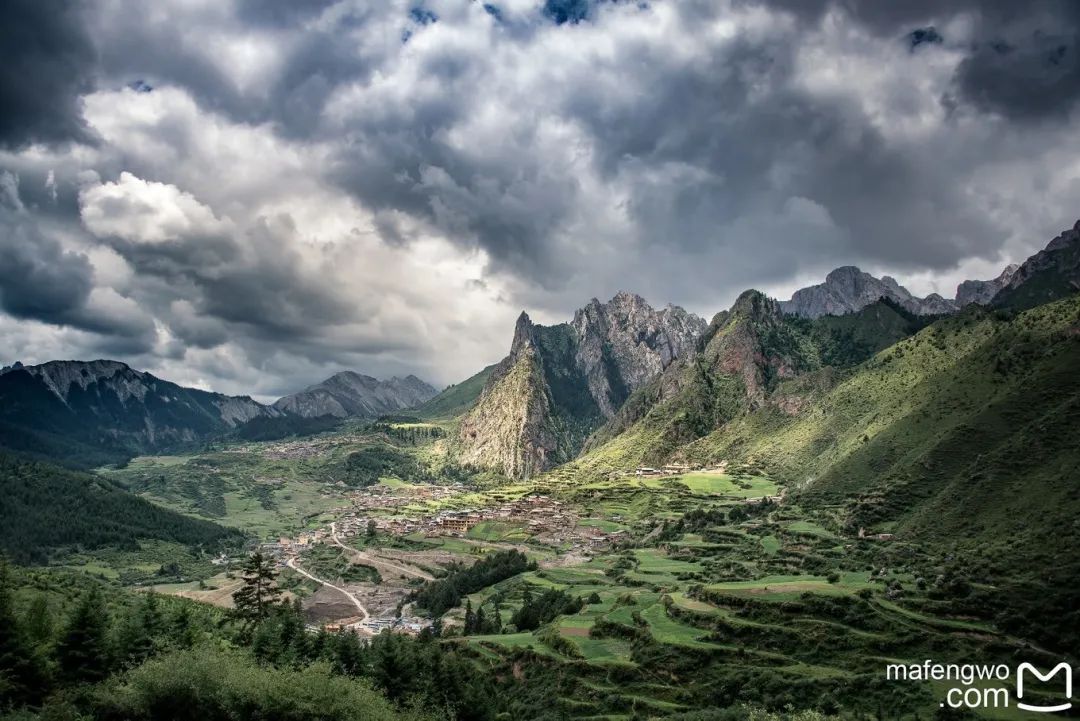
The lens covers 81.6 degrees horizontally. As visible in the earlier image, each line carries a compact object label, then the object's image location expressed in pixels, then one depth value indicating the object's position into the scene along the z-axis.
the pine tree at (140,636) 56.59
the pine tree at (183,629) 62.06
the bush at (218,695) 45.06
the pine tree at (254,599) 72.81
